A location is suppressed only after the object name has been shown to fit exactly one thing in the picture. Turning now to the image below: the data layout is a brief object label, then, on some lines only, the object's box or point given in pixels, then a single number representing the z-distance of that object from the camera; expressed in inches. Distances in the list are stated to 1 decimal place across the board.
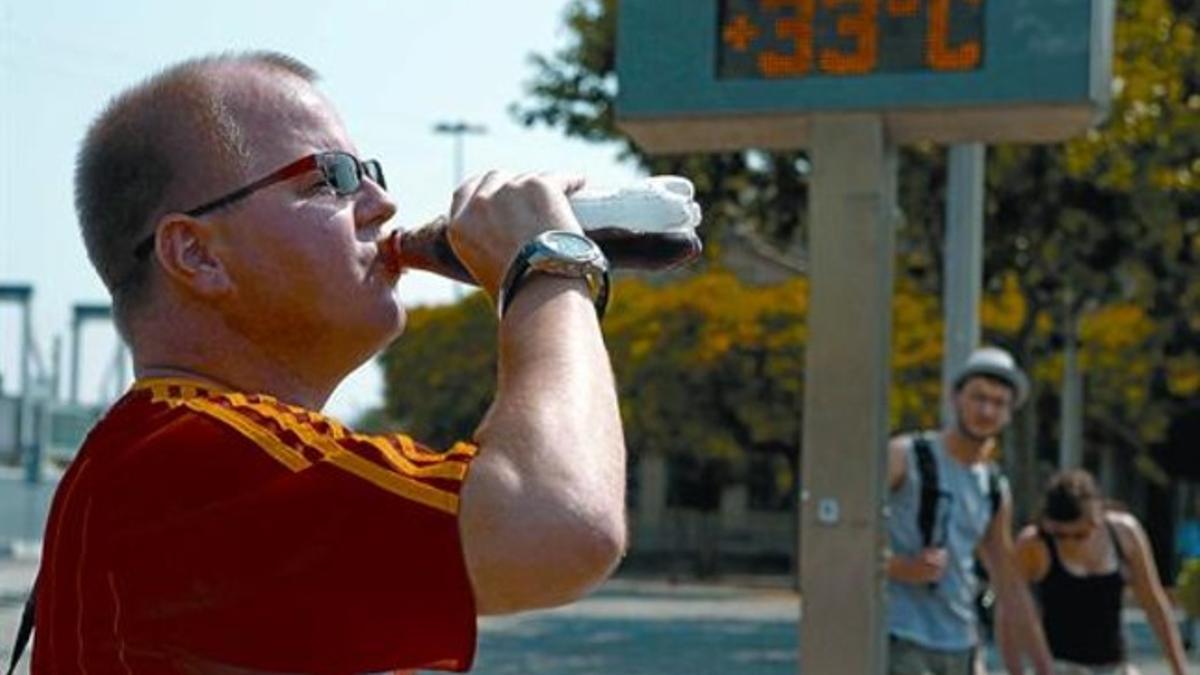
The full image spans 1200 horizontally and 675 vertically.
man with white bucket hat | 324.8
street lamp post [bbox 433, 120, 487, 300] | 2530.8
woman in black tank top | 366.6
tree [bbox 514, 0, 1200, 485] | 845.2
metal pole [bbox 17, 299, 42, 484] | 1325.9
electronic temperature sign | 334.6
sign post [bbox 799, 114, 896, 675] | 339.6
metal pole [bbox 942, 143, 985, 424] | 672.4
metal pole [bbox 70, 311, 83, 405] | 1398.6
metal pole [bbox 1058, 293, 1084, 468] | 1192.2
